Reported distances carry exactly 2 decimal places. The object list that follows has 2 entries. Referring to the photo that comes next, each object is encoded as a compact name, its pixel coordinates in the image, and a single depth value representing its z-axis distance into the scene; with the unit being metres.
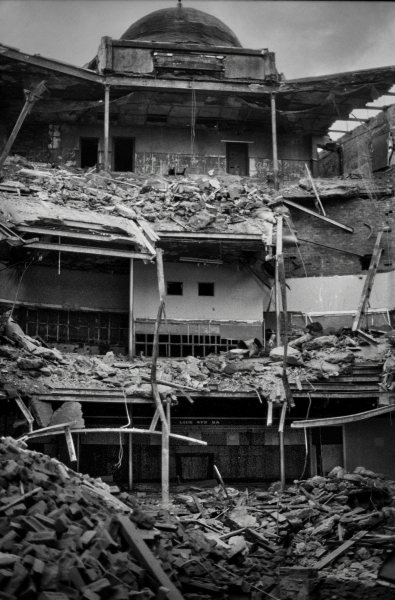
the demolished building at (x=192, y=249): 24.66
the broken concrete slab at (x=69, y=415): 22.64
